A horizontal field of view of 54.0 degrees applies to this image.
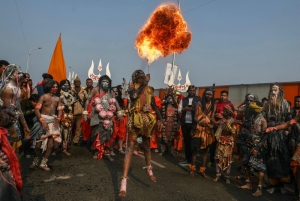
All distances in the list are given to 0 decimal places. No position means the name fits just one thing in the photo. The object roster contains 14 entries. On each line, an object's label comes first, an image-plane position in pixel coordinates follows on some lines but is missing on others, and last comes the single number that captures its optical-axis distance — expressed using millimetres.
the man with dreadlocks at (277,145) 6141
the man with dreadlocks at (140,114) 5469
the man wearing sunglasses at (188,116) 8380
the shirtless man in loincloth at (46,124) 6418
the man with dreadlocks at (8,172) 3307
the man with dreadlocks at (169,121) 9570
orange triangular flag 12234
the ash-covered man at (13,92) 4800
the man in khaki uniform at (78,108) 9641
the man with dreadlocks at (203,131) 6996
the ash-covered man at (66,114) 8328
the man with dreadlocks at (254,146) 5973
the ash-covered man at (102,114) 7969
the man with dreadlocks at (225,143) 6629
